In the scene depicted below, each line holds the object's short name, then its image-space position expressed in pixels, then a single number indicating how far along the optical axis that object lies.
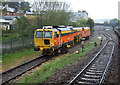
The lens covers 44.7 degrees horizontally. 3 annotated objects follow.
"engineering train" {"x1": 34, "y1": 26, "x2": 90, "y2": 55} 15.48
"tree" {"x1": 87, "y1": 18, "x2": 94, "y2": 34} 54.06
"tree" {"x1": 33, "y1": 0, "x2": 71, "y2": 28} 23.36
